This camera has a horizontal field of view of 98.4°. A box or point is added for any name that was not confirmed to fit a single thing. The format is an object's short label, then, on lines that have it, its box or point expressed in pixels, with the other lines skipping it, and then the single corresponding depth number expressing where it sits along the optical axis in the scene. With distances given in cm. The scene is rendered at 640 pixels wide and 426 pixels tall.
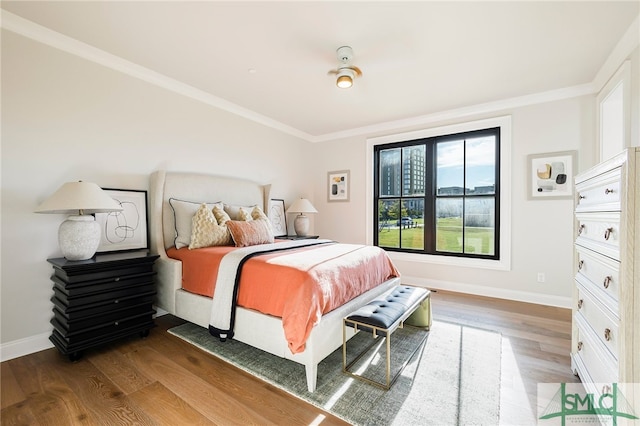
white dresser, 121
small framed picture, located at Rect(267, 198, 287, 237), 449
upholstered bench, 185
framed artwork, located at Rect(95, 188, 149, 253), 266
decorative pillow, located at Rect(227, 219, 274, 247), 293
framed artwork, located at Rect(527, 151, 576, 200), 332
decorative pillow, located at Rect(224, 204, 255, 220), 341
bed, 188
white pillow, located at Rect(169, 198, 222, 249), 296
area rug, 161
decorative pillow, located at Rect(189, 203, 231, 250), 285
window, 393
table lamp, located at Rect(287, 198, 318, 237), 460
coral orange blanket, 181
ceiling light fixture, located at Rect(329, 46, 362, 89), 258
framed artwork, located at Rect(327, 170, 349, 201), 507
